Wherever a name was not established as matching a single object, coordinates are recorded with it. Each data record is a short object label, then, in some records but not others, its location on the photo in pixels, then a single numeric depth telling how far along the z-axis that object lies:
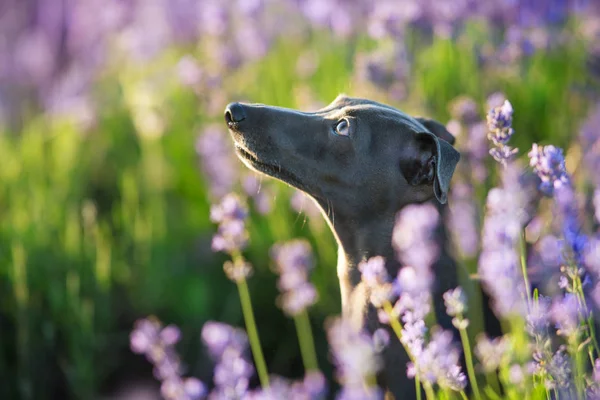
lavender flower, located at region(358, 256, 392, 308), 4.12
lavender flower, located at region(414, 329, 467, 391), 3.81
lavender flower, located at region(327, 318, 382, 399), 2.87
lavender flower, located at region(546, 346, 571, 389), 3.89
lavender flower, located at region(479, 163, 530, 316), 3.75
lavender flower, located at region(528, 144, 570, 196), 4.16
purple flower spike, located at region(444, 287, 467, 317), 3.78
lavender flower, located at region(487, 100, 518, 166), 4.47
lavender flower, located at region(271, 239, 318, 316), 4.96
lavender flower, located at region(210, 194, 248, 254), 4.98
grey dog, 5.49
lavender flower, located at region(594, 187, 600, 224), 4.03
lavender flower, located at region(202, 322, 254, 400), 4.27
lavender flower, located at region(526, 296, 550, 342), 3.91
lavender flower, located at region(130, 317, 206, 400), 4.66
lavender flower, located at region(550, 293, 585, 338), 3.82
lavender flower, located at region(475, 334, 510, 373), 3.94
